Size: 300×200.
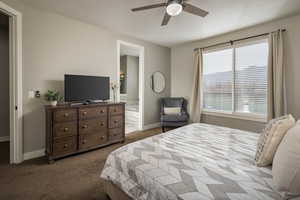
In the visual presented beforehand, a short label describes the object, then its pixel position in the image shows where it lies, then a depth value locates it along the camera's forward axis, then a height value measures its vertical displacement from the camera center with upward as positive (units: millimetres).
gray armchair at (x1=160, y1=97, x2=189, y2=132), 4039 -597
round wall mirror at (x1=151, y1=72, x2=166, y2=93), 4740 +509
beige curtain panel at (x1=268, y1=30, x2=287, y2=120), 2914 +409
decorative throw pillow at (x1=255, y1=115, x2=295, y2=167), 1166 -346
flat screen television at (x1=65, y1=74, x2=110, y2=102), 2725 +179
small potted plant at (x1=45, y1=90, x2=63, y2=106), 2551 -4
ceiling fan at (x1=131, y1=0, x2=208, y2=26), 1856 +1212
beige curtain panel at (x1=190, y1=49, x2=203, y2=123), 4195 +246
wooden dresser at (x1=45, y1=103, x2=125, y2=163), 2421 -565
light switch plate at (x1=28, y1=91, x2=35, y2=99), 2578 +46
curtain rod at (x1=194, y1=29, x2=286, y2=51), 3182 +1394
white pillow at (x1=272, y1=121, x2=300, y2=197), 796 -398
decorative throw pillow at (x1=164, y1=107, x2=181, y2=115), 4398 -377
